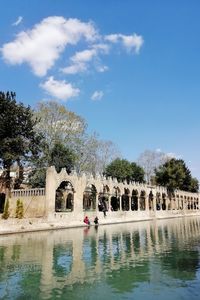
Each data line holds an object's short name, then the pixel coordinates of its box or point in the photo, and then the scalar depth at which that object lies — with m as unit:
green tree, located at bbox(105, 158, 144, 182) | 39.08
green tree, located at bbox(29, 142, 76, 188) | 29.40
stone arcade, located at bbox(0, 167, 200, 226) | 23.87
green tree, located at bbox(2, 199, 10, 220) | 21.53
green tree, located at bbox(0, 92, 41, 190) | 24.24
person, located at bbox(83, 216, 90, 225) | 25.06
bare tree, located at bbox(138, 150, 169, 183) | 49.62
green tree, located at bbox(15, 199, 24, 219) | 22.94
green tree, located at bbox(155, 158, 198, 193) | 46.61
